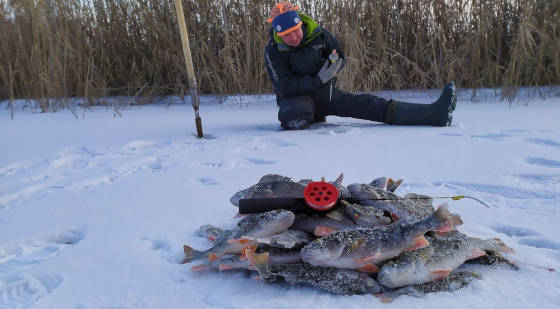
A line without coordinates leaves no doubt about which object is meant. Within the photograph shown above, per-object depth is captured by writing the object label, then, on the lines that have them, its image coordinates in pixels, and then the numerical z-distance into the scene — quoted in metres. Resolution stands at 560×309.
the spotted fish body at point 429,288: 1.11
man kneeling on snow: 3.45
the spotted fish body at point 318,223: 1.29
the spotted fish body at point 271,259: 1.20
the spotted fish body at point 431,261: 1.12
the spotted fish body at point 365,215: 1.28
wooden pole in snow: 3.15
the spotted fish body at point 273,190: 1.45
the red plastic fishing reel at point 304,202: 1.30
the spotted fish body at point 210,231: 1.52
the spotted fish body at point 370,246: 1.13
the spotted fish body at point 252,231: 1.23
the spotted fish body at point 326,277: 1.13
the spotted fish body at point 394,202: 1.35
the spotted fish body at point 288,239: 1.17
